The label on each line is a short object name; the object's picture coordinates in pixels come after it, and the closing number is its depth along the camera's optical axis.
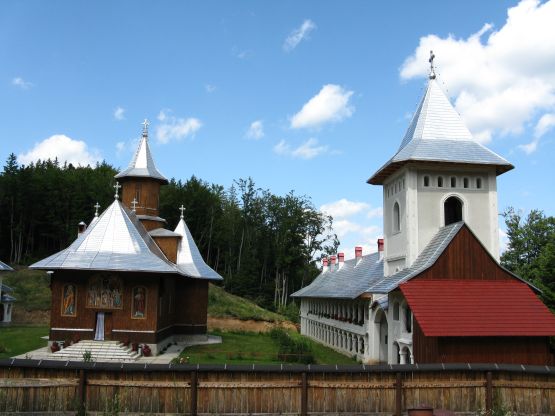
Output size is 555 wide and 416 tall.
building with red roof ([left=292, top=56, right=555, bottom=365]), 17.58
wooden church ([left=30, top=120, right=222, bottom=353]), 24.70
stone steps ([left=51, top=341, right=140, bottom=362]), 23.34
